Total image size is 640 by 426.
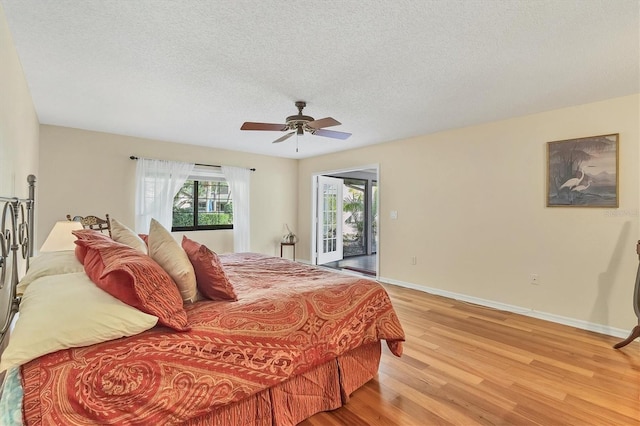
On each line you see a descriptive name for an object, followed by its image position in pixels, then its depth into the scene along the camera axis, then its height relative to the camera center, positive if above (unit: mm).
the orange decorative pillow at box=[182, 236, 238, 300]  1789 -392
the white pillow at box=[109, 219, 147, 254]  2043 -176
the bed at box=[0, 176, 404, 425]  1122 -644
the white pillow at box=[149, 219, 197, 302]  1675 -279
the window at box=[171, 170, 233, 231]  5273 +145
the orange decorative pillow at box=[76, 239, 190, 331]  1327 -322
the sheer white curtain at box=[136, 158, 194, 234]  4672 +389
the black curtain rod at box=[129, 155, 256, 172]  4642 +855
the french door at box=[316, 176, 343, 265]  6492 -159
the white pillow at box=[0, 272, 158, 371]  1093 -438
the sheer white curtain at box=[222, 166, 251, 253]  5645 +84
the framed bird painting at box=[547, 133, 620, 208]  3078 +460
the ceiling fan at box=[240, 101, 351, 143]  2856 +873
